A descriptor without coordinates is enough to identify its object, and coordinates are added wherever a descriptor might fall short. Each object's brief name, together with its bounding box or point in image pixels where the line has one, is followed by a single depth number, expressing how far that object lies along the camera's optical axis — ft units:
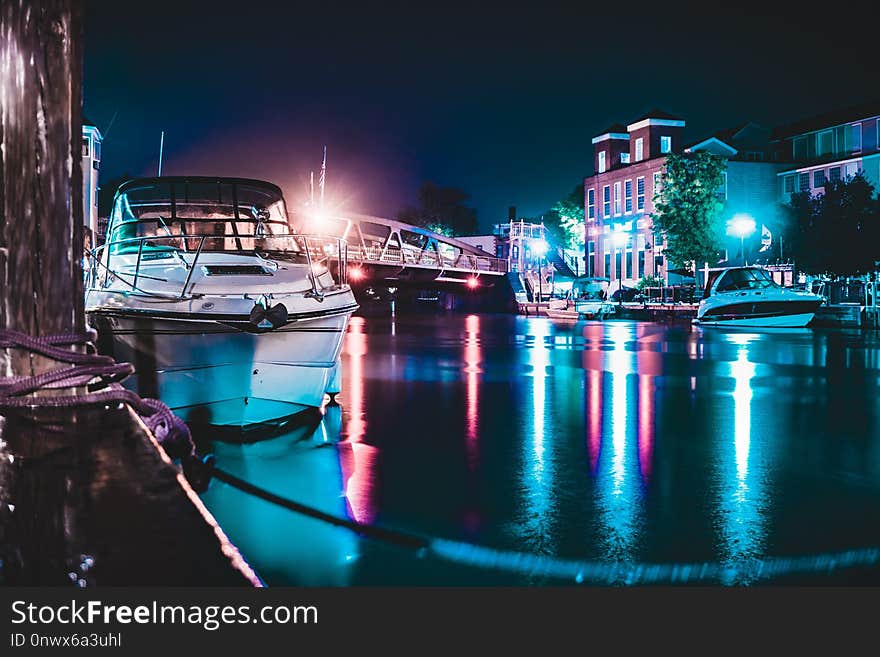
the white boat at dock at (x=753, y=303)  131.13
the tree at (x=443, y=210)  467.52
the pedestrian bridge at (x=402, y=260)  230.48
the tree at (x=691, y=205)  213.05
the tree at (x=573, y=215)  351.87
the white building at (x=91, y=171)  187.62
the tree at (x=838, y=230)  161.99
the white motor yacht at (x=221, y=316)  34.91
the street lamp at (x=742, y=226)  212.02
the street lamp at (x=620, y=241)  273.75
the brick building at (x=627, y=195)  256.73
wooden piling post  9.66
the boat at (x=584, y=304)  198.08
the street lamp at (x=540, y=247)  326.85
